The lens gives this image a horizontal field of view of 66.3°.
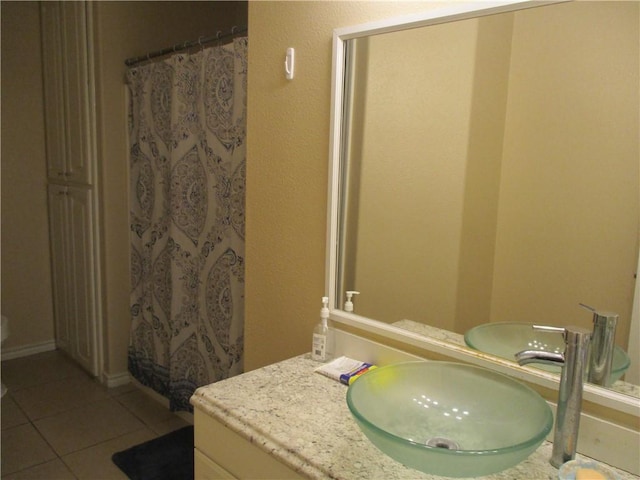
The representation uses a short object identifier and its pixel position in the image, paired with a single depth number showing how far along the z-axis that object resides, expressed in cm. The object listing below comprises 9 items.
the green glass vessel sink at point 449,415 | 83
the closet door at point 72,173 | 274
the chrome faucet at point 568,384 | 91
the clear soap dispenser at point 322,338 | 140
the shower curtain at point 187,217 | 216
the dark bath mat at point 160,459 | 213
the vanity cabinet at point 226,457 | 103
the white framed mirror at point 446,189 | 102
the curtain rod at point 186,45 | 207
